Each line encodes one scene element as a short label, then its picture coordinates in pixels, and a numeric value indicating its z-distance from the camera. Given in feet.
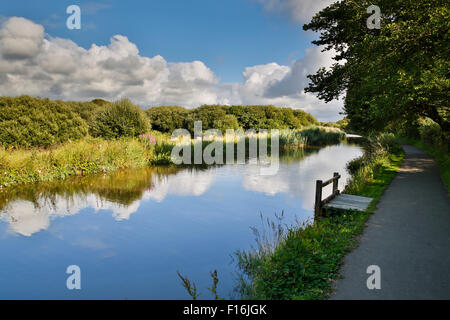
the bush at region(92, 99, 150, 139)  62.03
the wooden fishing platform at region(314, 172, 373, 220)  23.99
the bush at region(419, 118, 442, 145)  72.33
